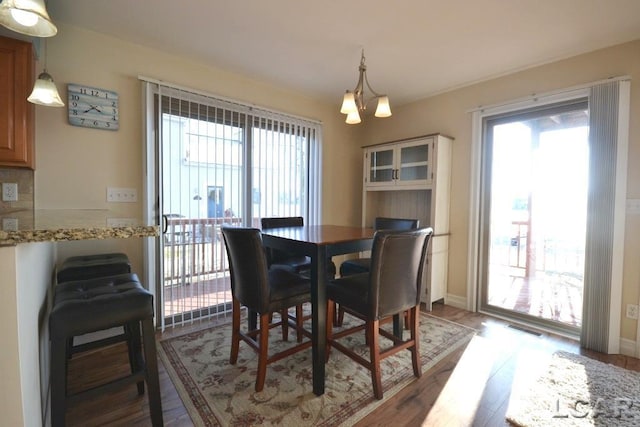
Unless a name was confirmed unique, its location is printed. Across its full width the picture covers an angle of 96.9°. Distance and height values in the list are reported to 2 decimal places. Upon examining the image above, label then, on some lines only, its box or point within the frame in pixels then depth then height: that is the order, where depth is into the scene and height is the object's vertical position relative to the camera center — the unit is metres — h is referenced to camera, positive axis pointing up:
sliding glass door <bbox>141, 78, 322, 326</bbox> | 2.51 +0.24
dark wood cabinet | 1.74 +0.64
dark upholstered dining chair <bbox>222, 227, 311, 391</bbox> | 1.63 -0.51
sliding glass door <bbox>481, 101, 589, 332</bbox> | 2.55 -0.05
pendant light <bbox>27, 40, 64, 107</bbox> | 1.70 +0.67
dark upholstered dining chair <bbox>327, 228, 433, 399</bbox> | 1.57 -0.51
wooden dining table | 1.63 -0.34
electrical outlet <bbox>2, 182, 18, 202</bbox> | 1.93 +0.07
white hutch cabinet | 3.09 +0.28
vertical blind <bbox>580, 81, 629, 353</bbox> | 2.19 +0.00
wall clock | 2.14 +0.75
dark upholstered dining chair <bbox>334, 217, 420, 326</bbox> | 2.46 -0.49
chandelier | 2.04 +0.76
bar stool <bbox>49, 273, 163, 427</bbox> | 1.15 -0.50
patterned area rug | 1.50 -1.10
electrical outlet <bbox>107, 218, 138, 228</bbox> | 1.12 -0.08
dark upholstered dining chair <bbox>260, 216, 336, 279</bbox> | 2.48 -0.49
